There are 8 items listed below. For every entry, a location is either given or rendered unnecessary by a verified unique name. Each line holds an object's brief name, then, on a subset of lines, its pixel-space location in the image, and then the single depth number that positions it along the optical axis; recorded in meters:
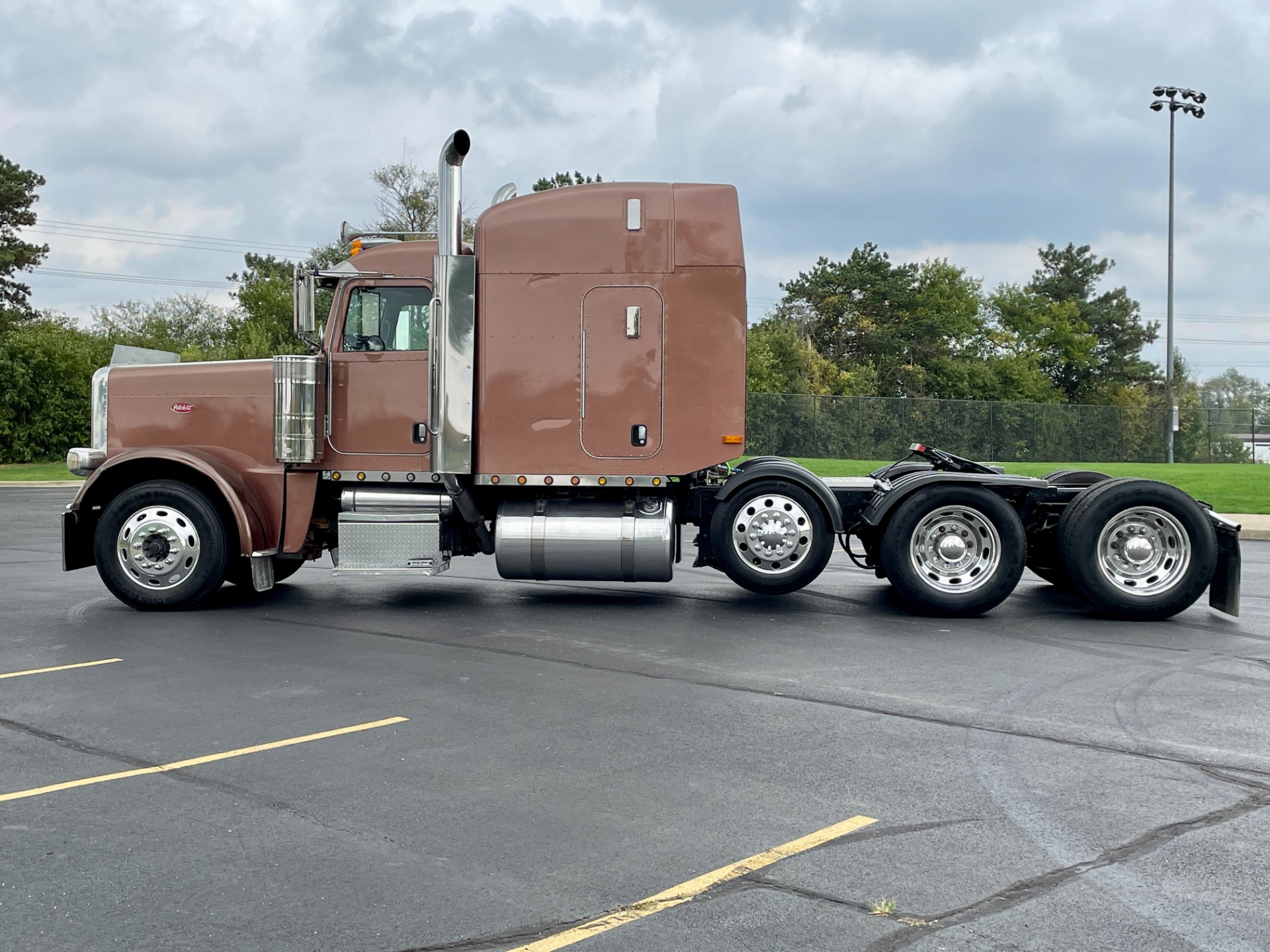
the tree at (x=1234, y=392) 71.12
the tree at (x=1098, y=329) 75.25
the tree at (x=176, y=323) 63.16
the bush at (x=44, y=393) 37.16
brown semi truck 9.77
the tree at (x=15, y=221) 49.28
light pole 47.16
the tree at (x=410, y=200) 40.44
